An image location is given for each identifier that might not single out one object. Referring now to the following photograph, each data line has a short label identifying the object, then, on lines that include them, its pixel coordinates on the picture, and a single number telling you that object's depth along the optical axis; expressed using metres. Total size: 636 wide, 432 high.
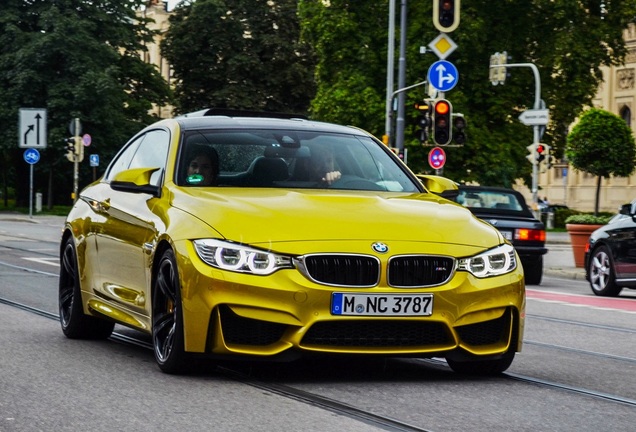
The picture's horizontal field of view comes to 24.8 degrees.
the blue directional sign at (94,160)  58.25
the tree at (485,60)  48.91
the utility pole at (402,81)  37.12
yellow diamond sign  28.39
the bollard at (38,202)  60.23
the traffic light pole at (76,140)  49.41
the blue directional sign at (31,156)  52.62
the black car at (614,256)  19.17
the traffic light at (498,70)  45.30
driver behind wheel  8.79
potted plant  27.45
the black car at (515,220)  22.06
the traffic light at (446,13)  23.73
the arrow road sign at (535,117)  36.09
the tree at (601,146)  60.12
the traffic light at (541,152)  42.03
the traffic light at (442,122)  27.27
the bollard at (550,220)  60.80
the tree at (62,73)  60.31
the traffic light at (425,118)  27.69
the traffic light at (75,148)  49.84
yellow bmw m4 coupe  7.42
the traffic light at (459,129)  28.81
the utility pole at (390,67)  42.03
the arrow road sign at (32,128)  50.16
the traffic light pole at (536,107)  42.03
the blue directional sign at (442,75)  27.88
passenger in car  8.66
